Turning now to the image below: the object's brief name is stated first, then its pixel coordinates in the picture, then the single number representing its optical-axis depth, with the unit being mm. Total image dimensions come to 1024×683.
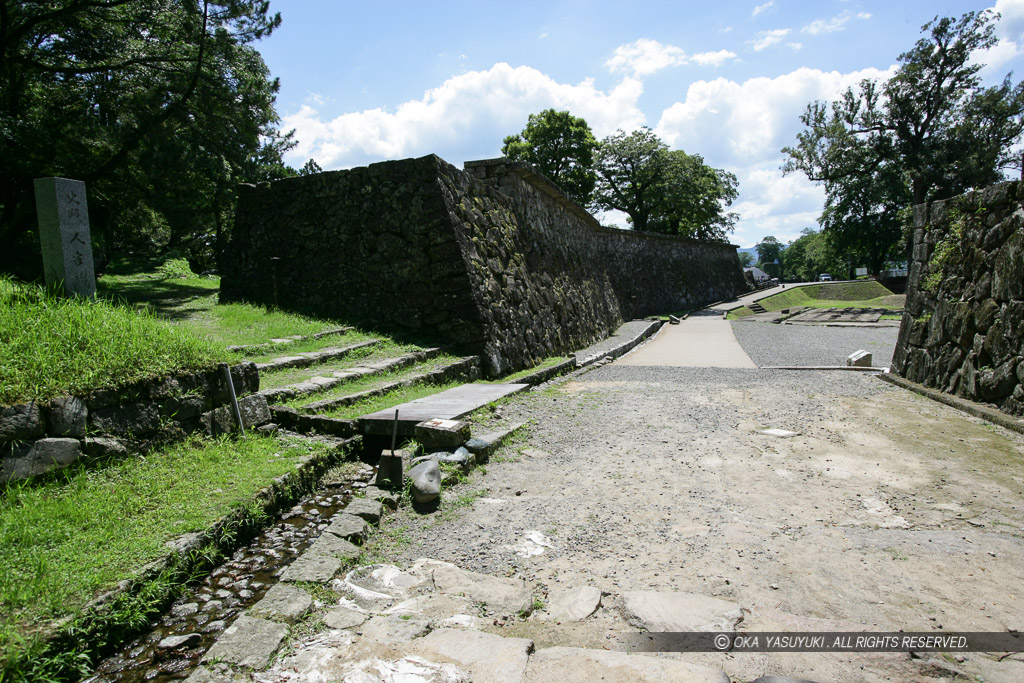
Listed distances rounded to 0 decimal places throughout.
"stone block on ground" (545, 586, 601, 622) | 2314
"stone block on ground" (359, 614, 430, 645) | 2121
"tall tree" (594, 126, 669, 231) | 32062
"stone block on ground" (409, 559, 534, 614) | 2391
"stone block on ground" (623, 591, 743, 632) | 2189
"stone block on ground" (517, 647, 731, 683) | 1817
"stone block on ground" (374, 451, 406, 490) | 3834
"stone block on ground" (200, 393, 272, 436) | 4243
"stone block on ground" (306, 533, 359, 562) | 2828
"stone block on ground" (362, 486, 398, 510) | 3596
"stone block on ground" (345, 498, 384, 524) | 3330
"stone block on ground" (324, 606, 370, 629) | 2264
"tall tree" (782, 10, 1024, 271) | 24484
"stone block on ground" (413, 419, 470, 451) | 4426
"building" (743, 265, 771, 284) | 46656
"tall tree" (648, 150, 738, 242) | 31859
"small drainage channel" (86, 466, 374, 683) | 2154
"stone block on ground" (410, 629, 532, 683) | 1873
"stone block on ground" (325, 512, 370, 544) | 3053
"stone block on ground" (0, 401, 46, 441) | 2943
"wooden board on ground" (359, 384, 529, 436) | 4676
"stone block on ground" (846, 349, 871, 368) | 9500
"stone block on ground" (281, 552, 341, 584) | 2611
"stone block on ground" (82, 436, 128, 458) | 3367
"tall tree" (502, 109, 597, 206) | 31812
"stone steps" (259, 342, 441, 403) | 5220
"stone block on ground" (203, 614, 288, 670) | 2020
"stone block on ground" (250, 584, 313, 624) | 2307
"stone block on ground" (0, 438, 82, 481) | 2965
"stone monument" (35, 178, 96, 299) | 4169
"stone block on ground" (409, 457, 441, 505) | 3602
